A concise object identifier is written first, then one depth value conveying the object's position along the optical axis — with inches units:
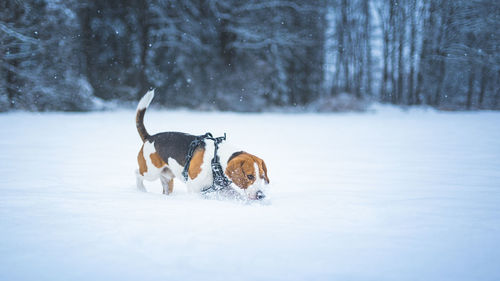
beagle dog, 105.2
